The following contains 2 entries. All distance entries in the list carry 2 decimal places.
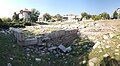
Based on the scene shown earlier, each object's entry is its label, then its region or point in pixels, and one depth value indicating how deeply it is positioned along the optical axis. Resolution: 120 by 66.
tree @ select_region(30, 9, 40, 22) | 22.26
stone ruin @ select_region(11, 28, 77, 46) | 6.30
